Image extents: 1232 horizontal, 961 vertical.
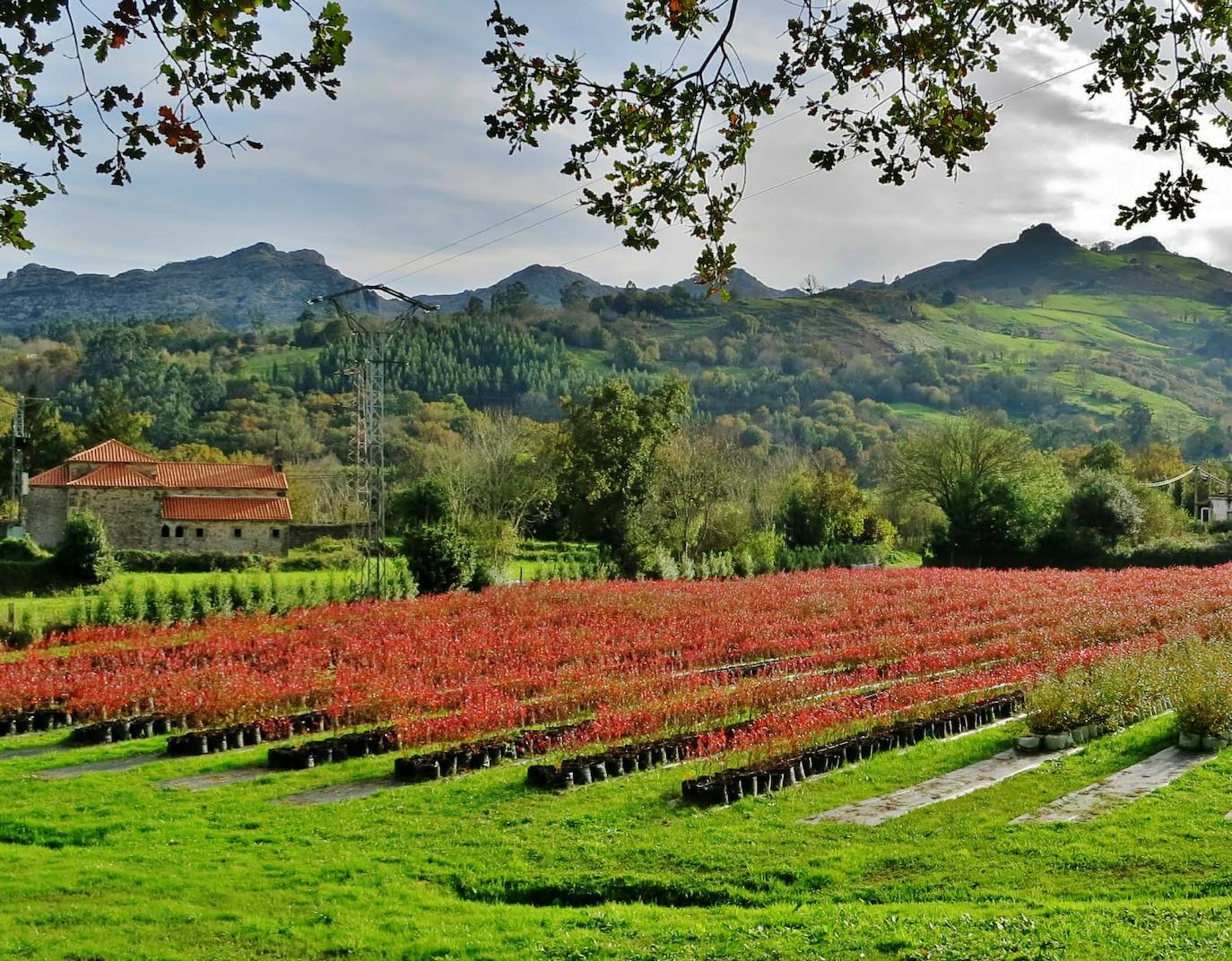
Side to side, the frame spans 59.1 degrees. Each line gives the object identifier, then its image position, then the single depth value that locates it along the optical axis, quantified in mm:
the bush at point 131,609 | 24625
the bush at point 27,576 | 31328
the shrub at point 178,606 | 25359
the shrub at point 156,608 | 24830
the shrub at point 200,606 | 25812
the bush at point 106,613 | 24172
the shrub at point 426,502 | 39531
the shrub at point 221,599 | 26094
